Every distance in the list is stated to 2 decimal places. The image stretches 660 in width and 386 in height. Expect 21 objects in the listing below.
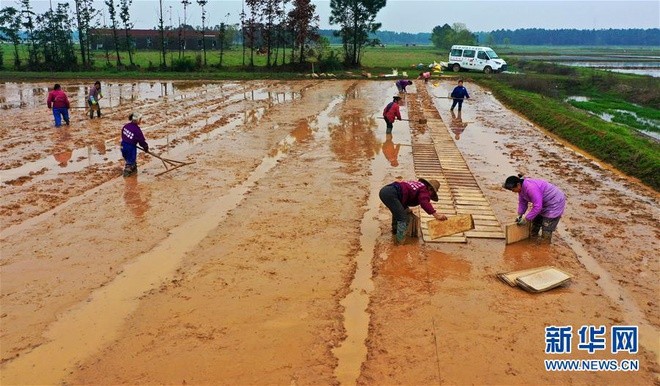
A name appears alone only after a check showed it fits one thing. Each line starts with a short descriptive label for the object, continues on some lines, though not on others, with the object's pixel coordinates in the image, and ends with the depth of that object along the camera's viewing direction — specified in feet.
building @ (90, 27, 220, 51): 157.28
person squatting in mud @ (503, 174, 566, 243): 21.25
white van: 109.40
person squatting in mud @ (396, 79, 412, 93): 70.03
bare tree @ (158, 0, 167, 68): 113.75
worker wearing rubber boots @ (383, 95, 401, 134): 47.39
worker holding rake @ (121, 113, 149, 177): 32.17
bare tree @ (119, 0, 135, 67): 121.80
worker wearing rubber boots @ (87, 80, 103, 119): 53.31
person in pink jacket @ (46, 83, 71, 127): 48.91
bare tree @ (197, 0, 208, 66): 124.88
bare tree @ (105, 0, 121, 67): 120.16
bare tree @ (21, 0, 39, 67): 111.65
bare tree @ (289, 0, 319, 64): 110.63
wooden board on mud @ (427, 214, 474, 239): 21.93
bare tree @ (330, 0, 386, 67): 118.83
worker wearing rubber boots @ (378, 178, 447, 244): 21.22
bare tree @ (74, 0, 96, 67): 116.26
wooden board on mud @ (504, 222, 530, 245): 22.21
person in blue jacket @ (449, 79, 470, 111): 58.18
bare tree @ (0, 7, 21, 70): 114.52
